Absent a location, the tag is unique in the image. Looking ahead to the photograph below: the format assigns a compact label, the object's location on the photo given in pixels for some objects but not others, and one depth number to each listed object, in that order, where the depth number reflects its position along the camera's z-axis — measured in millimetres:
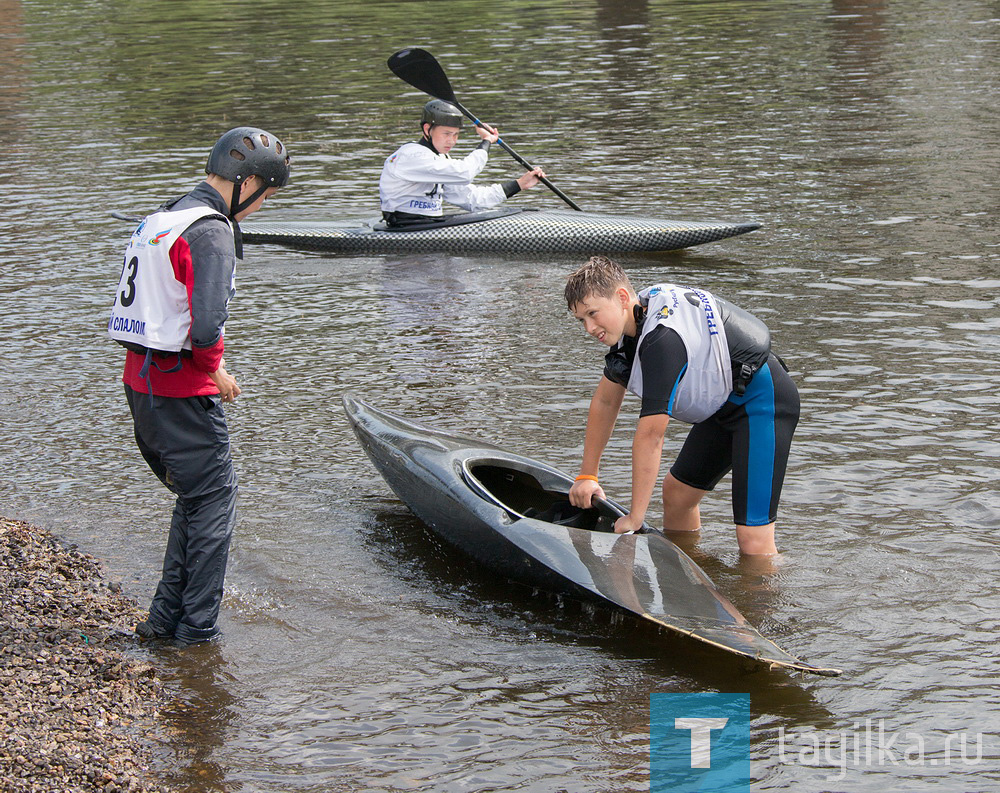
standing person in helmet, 7902
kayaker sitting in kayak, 20312
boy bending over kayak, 8492
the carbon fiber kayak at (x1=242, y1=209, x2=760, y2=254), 20203
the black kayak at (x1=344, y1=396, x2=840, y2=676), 8508
